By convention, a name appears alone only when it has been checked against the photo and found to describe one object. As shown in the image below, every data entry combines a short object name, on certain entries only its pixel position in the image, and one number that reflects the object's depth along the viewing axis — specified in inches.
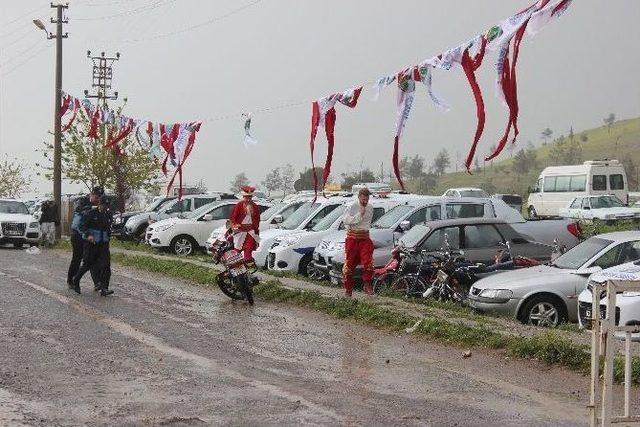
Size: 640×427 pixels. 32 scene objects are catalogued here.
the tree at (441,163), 4877.0
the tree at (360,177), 2775.6
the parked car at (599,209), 1627.7
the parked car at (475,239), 742.5
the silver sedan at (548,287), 589.9
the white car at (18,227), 1457.9
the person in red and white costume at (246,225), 741.9
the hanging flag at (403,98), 703.7
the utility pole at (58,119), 1627.7
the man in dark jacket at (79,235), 736.3
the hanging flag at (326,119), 821.2
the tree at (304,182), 2513.5
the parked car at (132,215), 1424.7
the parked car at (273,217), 1040.2
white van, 1913.1
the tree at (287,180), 3569.6
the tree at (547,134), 5787.4
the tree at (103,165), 2170.3
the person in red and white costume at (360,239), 696.4
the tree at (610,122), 5807.1
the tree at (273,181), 3599.9
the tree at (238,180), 3497.5
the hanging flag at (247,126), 1081.4
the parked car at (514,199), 2201.0
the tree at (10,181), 3971.5
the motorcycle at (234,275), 681.0
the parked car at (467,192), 1990.7
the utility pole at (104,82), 2167.4
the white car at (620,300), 504.7
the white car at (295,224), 949.8
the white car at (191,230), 1218.6
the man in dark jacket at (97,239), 732.7
